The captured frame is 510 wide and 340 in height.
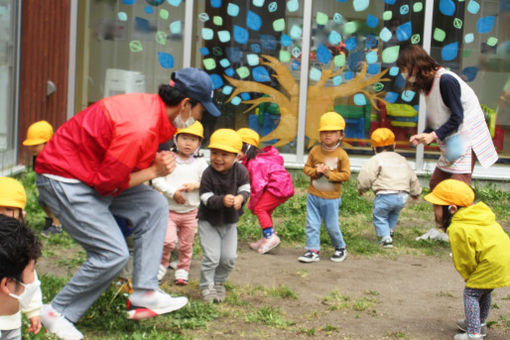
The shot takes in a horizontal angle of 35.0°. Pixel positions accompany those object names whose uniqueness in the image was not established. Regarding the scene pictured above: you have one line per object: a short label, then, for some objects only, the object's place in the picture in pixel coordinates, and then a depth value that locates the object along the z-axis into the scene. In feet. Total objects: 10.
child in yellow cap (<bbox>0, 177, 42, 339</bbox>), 12.96
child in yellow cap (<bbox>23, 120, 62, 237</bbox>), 26.71
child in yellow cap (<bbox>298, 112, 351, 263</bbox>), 25.18
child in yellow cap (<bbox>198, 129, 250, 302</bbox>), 20.08
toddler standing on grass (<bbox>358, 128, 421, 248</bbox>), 27.50
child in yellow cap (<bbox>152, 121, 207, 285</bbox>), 22.47
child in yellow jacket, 17.40
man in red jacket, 15.93
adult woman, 24.45
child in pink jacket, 26.63
